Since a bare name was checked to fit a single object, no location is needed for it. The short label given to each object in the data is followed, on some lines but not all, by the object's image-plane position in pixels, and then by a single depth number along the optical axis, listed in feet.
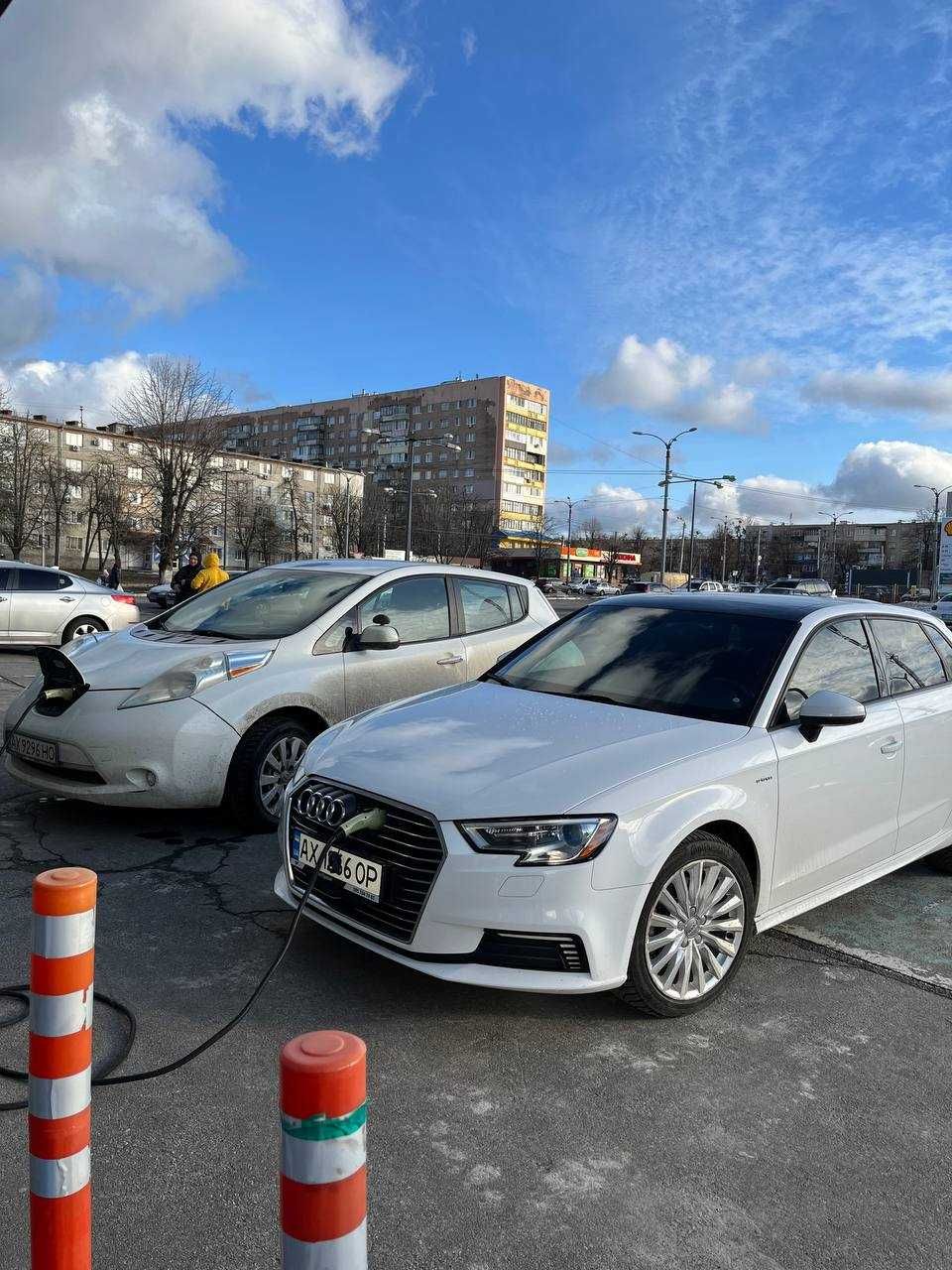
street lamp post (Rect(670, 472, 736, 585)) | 143.67
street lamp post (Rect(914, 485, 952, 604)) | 209.58
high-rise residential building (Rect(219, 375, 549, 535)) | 414.21
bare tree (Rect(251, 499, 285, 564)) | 272.10
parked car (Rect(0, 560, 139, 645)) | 44.75
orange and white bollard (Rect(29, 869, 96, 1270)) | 5.66
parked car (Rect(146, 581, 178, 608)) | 76.15
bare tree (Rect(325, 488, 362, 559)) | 250.57
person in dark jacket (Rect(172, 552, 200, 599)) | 53.90
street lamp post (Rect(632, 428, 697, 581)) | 153.04
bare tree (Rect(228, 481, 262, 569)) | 261.65
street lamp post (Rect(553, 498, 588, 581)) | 300.11
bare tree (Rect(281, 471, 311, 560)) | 270.18
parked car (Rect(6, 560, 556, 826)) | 16.30
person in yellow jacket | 40.11
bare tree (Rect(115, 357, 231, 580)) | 135.33
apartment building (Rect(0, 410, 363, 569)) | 240.53
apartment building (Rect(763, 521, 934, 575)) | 404.36
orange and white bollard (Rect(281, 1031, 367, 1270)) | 4.24
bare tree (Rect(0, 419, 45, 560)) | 177.17
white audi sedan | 9.86
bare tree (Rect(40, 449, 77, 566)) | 212.23
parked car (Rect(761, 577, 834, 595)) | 163.22
